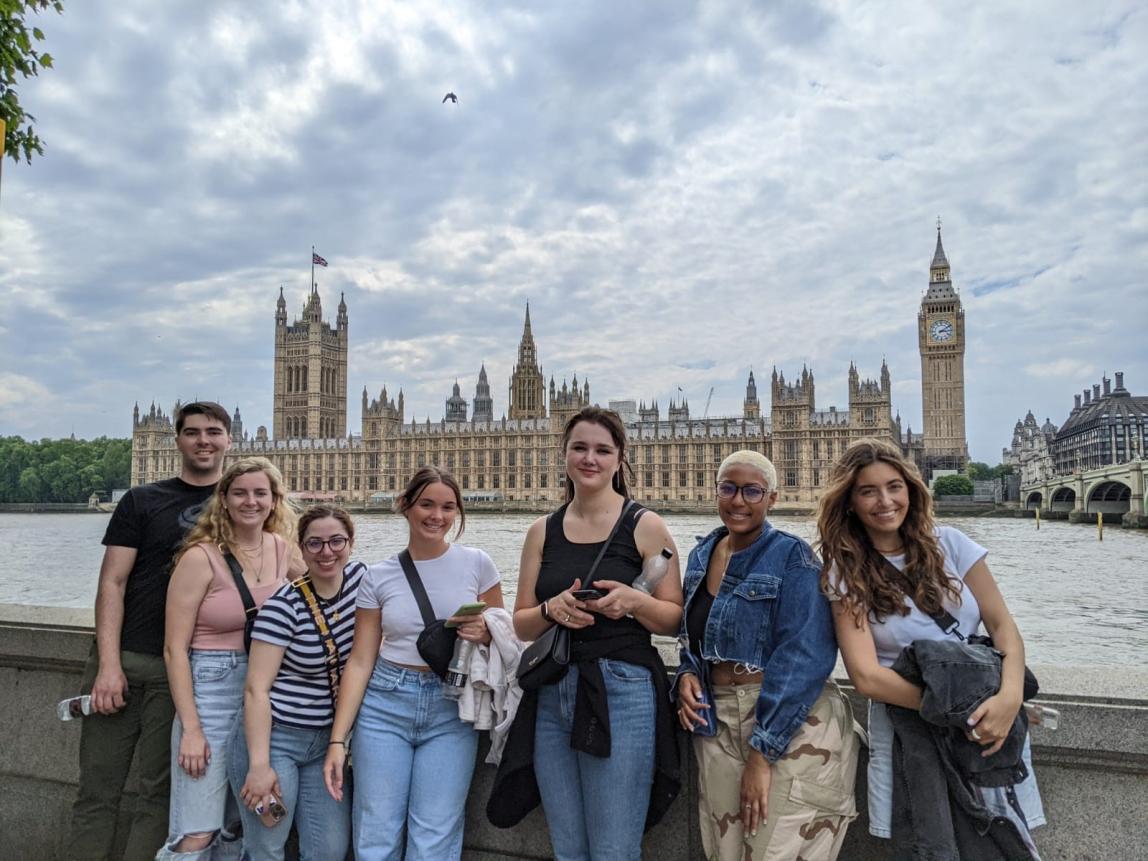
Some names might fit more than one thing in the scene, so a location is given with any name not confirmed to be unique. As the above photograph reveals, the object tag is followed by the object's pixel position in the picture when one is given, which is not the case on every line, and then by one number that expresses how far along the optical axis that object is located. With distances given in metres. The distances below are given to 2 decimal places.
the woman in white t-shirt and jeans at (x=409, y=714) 2.21
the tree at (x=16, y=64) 4.18
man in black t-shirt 2.48
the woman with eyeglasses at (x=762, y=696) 1.92
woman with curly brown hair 1.88
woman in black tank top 2.04
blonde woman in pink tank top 2.32
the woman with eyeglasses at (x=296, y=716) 2.24
